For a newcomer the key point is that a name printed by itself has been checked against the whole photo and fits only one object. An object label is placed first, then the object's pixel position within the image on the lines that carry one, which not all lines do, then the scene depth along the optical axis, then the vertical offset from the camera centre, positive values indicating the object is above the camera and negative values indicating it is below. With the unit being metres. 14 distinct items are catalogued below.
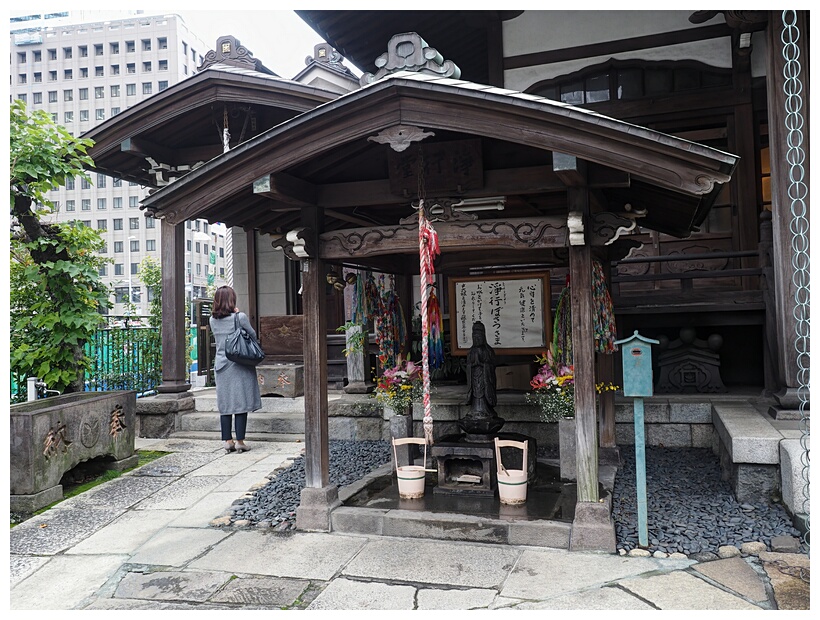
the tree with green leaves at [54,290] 8.64 +0.65
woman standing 9.30 -0.62
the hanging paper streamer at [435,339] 7.53 -0.19
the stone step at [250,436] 10.30 -1.77
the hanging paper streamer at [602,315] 6.62 +0.06
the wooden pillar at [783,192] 6.87 +1.37
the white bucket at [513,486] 6.07 -1.57
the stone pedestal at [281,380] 11.37 -0.93
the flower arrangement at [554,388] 7.23 -0.77
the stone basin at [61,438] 6.88 -1.26
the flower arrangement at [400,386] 8.30 -0.80
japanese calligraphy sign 8.51 +0.18
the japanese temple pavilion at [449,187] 4.91 +1.26
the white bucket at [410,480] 6.39 -1.57
